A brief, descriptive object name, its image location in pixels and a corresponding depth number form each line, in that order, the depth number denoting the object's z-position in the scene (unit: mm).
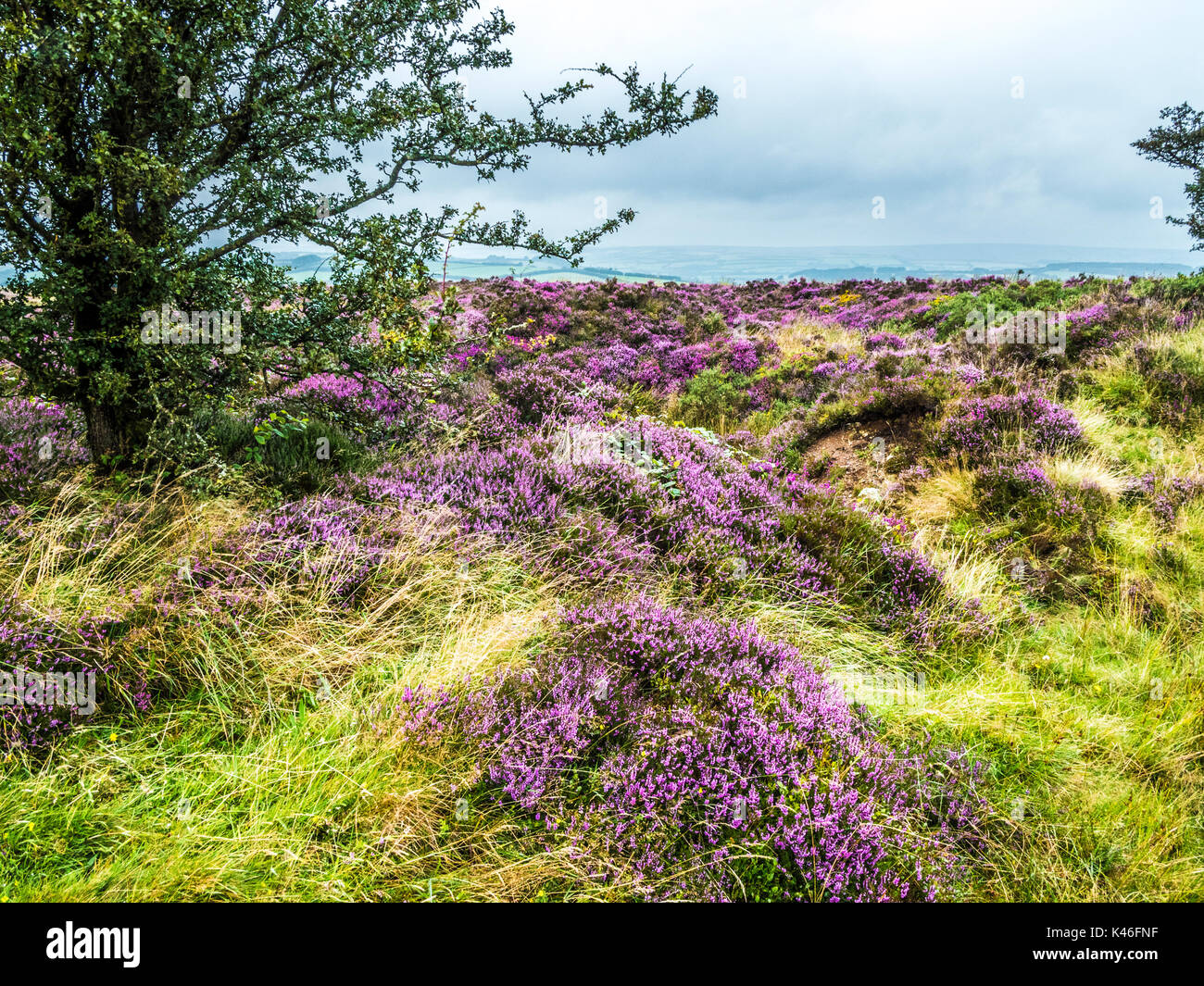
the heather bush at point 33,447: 3785
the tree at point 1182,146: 22266
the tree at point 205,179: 3359
